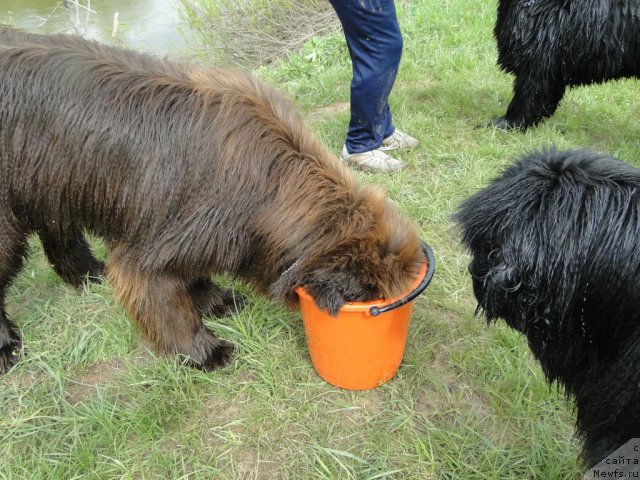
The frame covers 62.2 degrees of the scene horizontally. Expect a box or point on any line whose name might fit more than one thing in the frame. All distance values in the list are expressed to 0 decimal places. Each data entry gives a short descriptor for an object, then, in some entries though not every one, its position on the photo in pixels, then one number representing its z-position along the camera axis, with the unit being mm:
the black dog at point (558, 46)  3346
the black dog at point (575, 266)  1302
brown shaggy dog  1920
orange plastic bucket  1916
